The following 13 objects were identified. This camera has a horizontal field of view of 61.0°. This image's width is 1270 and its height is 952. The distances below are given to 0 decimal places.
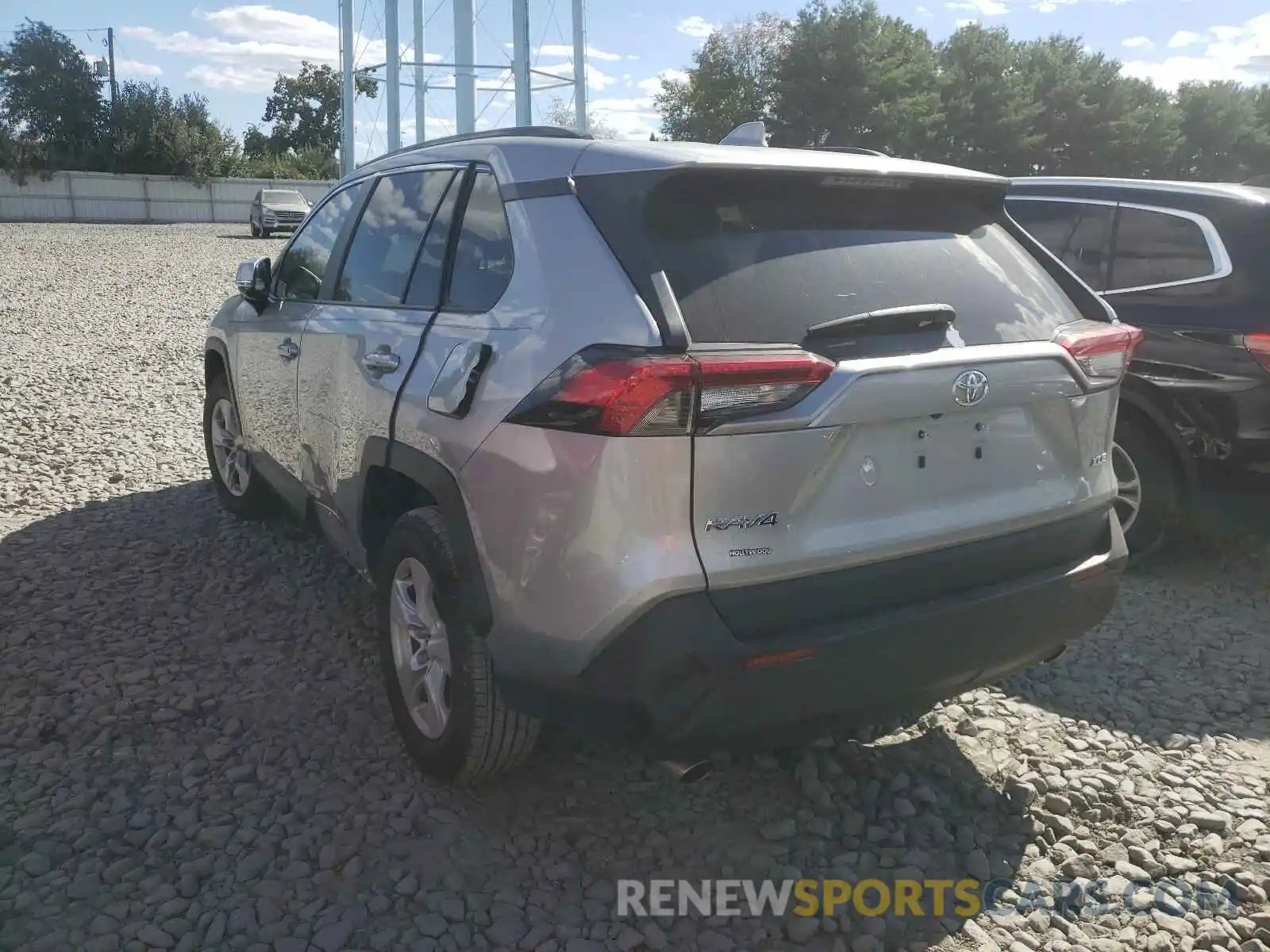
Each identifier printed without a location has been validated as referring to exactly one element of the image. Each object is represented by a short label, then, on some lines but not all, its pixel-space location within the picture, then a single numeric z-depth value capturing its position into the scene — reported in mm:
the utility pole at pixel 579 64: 30562
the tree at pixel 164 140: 49719
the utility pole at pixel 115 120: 50562
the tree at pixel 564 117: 33469
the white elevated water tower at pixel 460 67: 28469
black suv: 4535
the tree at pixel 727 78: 52438
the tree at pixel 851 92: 46812
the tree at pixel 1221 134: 63906
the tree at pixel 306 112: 75875
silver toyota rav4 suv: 2365
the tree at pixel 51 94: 50625
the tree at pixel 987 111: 50781
